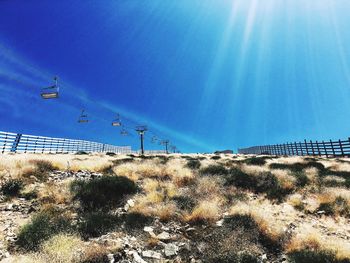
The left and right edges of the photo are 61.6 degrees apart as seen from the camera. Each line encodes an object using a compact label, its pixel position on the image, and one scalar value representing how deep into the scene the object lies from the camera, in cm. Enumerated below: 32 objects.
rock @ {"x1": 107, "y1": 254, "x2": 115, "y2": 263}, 752
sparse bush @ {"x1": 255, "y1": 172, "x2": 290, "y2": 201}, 1410
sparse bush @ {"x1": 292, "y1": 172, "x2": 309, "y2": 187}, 1579
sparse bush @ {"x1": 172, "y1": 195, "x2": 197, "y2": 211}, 1132
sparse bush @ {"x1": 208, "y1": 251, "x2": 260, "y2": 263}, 786
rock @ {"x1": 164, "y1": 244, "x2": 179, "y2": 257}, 826
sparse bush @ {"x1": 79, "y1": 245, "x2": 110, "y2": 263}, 740
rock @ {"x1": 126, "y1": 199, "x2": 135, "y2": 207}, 1148
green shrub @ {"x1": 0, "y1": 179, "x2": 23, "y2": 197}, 1135
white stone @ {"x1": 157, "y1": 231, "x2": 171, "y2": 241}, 903
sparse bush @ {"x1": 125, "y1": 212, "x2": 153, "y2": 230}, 966
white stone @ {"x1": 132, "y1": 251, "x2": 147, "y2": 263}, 769
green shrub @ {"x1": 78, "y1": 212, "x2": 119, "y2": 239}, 908
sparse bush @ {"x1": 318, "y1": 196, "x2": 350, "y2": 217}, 1180
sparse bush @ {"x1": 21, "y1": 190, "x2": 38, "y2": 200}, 1124
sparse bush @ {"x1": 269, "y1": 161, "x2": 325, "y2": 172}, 2086
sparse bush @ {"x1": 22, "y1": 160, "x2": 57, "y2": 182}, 1350
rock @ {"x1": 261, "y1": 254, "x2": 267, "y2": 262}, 820
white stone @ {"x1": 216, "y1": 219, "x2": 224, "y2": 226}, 1008
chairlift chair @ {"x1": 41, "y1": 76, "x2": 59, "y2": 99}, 2688
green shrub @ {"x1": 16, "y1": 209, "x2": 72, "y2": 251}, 795
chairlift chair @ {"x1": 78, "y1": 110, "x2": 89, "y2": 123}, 4191
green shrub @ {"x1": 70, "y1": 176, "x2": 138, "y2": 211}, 1136
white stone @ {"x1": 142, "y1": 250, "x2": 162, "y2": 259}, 801
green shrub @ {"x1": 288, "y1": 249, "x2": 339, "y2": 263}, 792
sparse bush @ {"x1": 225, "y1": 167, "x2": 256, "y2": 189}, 1540
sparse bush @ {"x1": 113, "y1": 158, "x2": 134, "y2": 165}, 2053
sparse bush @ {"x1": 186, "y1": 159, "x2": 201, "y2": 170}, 2020
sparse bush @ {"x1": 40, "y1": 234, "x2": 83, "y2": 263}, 717
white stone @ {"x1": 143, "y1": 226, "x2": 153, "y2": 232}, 939
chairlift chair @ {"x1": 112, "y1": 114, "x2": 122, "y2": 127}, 4951
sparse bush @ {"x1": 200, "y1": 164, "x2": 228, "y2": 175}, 1755
